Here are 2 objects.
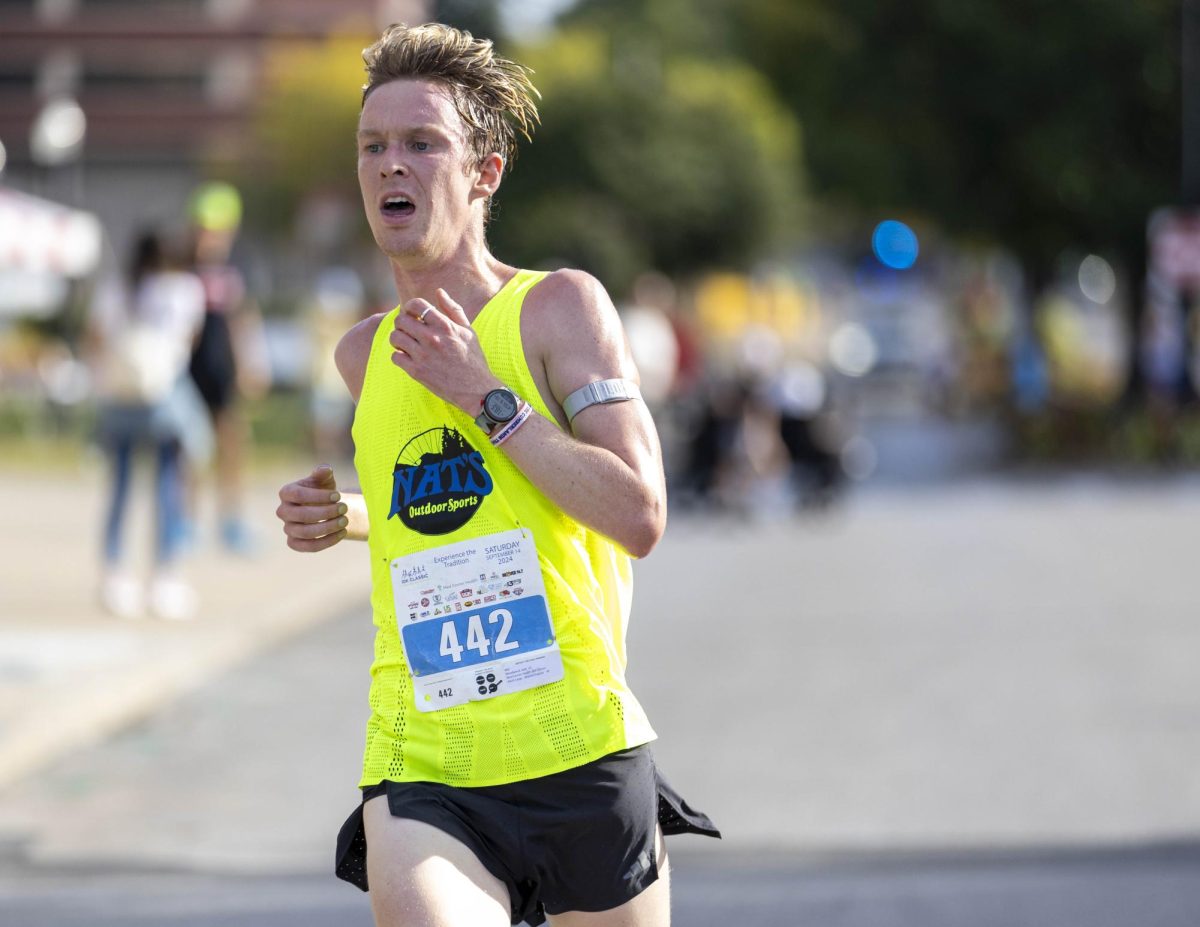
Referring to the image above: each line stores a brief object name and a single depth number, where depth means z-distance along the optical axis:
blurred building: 88.81
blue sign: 60.00
